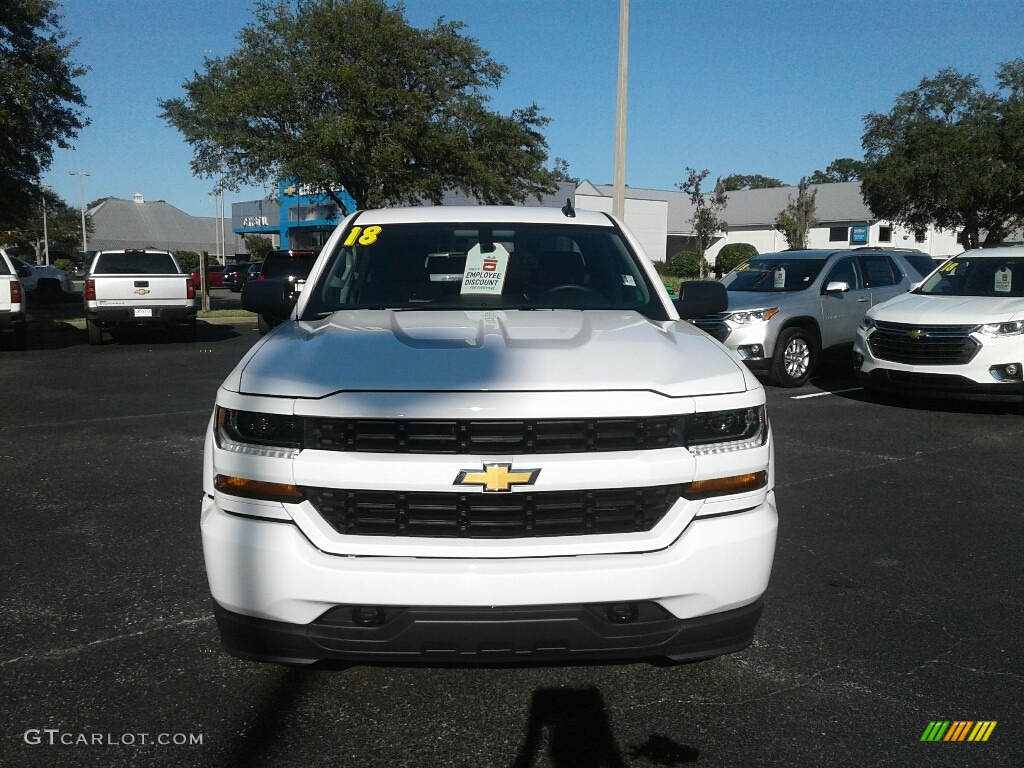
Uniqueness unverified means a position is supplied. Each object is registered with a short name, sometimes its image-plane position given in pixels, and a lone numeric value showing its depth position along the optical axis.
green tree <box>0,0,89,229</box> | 19.95
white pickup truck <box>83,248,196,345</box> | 15.93
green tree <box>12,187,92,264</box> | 76.24
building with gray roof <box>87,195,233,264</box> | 90.75
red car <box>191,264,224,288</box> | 45.12
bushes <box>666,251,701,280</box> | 46.25
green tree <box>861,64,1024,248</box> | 32.78
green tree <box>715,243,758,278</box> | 47.00
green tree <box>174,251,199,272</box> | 57.53
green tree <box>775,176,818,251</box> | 45.44
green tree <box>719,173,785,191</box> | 134.00
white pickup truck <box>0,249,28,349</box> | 14.34
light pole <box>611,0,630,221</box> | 15.21
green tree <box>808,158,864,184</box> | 112.94
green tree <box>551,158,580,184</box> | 31.36
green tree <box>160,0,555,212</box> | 22.05
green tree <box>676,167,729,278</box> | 36.72
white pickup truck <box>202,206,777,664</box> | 2.63
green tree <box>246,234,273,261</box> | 63.91
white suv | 8.98
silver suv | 11.06
